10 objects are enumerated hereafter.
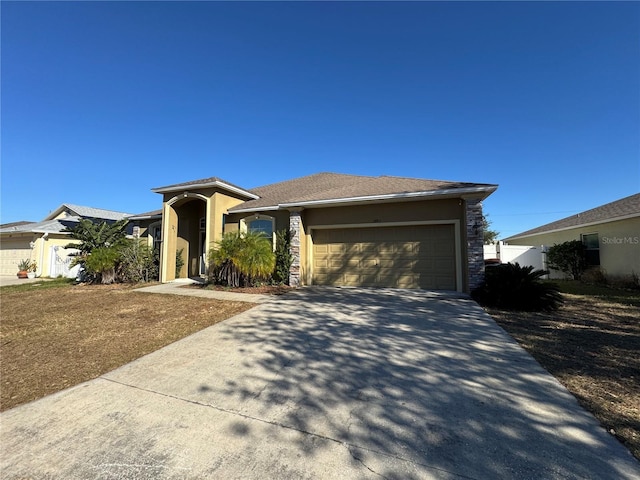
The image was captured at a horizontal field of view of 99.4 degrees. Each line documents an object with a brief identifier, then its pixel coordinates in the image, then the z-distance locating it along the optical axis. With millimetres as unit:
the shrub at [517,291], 6738
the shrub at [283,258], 10922
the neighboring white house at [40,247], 17156
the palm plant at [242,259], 9938
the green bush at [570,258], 13534
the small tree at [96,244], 11805
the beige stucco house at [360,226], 9219
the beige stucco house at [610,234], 10656
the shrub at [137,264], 12094
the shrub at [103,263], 11742
